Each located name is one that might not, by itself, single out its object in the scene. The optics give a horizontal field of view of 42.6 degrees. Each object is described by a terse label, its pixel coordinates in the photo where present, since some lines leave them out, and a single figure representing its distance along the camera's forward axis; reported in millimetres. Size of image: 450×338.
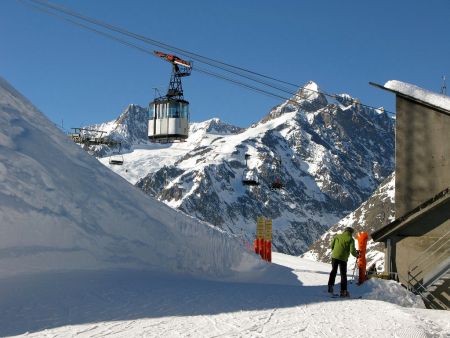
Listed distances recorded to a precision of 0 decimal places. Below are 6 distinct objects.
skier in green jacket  13156
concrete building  18281
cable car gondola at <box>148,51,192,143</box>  37500
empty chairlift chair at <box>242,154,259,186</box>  62562
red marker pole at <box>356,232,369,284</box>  15734
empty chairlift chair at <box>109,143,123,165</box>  62350
